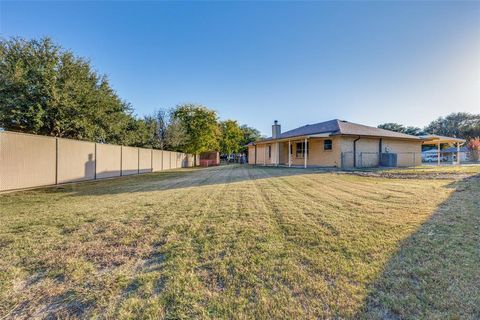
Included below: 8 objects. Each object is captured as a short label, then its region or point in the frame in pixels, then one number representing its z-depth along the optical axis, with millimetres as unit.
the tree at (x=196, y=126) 29773
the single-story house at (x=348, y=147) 17016
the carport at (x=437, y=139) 19878
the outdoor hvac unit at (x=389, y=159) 17609
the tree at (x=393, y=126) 50938
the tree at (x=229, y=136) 40397
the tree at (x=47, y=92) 9555
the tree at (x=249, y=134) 50244
